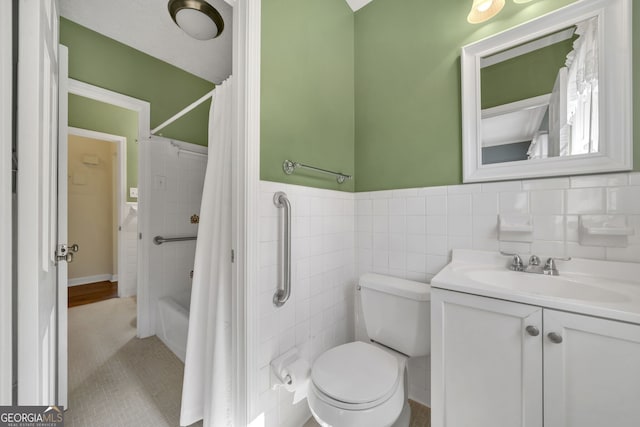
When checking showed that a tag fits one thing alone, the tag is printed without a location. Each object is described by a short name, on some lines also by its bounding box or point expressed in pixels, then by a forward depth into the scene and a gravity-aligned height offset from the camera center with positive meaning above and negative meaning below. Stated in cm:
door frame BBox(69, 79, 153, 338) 212 +4
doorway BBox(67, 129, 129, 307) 312 -8
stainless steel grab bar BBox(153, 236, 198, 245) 218 -25
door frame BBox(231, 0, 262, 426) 105 +2
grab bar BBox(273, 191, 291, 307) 114 -20
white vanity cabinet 68 -51
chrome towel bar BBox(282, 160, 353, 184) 123 +26
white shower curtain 113 -42
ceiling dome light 151 +136
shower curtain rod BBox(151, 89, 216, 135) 148 +78
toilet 89 -70
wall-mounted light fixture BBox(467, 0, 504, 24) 115 +103
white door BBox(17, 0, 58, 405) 61 +5
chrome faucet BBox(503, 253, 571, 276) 105 -25
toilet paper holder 110 -74
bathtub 180 -88
